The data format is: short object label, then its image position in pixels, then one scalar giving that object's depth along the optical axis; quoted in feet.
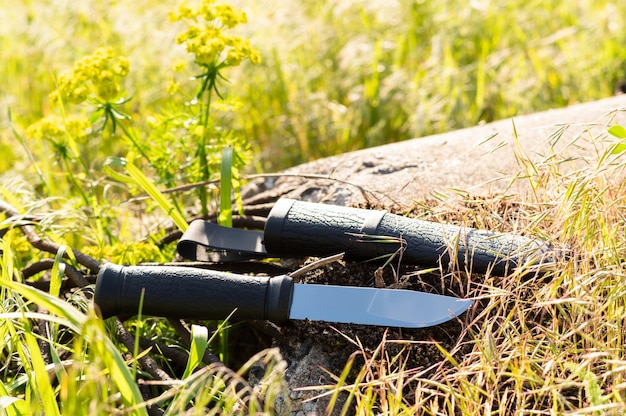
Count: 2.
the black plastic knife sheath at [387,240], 6.02
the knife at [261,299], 5.77
